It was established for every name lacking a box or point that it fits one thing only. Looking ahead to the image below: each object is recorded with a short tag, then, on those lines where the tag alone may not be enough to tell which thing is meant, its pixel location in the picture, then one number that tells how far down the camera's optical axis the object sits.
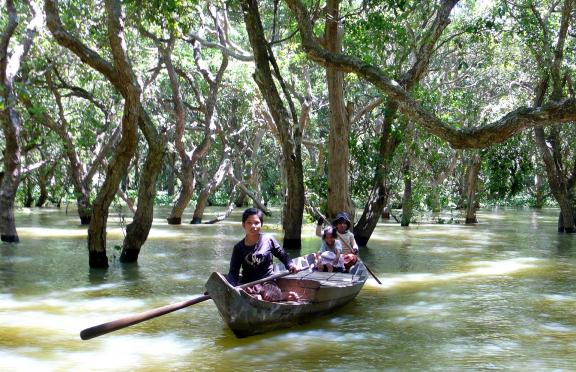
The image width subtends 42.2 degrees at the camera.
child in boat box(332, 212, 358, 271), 11.72
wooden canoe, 8.00
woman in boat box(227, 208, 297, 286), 8.48
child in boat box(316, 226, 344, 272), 11.37
